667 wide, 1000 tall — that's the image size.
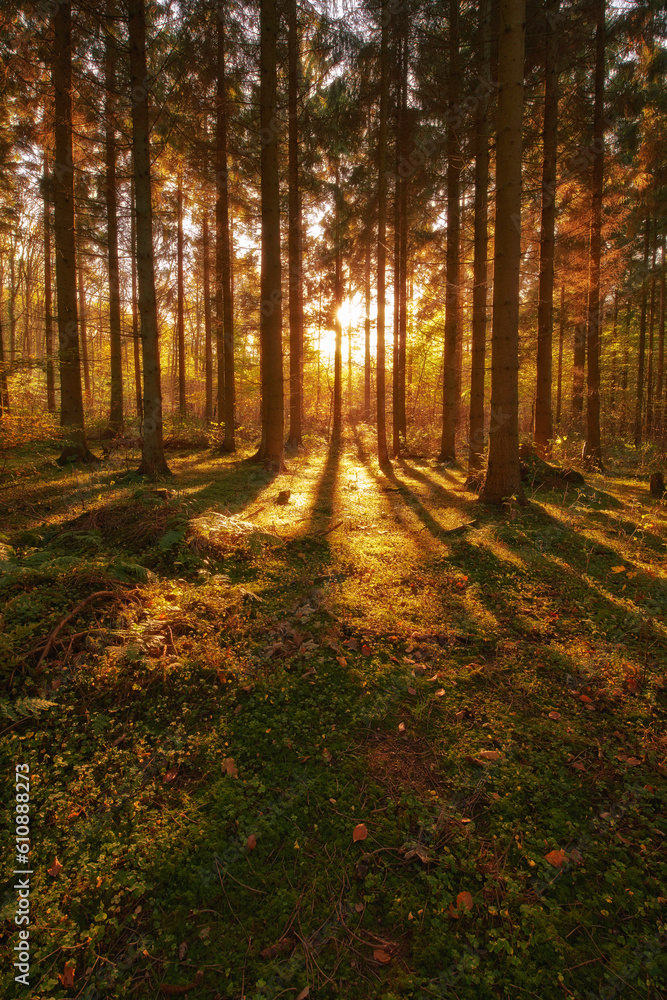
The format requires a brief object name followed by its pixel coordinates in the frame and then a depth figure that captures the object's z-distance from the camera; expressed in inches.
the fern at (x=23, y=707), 106.8
